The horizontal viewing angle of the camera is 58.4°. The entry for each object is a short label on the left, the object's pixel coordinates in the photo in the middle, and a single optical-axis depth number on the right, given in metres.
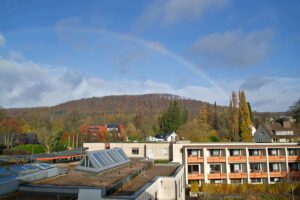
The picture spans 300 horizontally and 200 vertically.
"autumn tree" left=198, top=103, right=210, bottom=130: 90.94
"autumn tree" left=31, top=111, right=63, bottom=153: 50.18
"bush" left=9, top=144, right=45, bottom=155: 40.72
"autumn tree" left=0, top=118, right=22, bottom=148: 48.79
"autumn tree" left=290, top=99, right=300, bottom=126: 70.00
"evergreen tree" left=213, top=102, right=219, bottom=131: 89.01
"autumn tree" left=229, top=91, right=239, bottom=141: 62.21
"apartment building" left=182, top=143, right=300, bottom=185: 39.41
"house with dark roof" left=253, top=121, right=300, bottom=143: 57.94
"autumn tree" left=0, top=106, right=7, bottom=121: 58.38
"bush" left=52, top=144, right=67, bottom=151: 46.17
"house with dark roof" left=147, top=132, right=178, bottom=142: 71.32
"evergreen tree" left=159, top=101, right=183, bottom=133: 80.42
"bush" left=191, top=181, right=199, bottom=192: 35.19
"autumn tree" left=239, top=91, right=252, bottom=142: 59.00
